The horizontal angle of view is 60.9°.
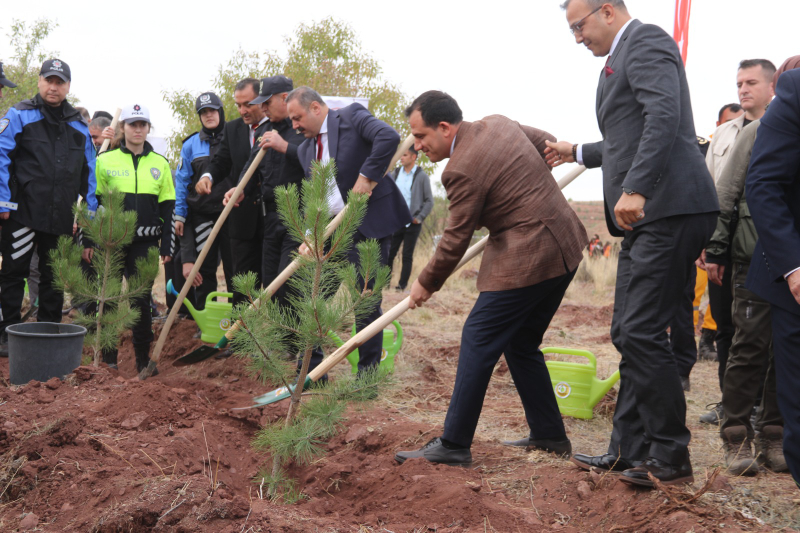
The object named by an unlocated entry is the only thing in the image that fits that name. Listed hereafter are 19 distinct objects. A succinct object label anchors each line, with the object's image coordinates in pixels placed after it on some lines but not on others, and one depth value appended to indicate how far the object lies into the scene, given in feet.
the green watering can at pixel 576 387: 13.61
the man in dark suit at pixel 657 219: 8.92
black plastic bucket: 14.24
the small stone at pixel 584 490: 9.38
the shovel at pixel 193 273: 16.89
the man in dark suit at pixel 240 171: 18.49
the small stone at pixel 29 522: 7.72
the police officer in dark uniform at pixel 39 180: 16.85
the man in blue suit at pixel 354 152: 14.64
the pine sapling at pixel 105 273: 15.39
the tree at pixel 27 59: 46.55
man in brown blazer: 10.08
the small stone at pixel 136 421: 11.39
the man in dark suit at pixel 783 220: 7.45
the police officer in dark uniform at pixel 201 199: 20.12
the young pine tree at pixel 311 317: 9.59
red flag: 18.65
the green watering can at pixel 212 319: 18.89
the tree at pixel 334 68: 48.73
